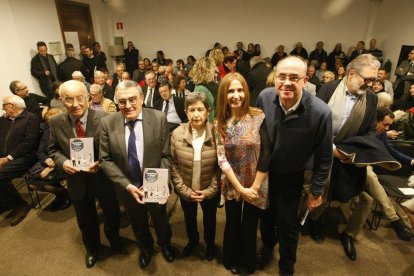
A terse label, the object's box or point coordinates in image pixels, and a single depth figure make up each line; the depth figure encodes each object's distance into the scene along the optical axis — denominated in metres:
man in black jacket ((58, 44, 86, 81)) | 5.99
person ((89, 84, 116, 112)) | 3.20
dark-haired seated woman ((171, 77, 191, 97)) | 3.82
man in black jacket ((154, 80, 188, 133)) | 3.44
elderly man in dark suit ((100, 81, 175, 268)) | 1.79
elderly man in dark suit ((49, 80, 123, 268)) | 1.88
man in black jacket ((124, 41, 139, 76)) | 8.98
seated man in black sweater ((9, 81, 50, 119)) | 3.80
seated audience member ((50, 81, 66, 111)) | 4.02
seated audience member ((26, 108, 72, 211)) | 2.95
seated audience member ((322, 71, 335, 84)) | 5.10
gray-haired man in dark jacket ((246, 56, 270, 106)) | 3.53
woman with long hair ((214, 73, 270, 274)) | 1.67
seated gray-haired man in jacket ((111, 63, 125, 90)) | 5.74
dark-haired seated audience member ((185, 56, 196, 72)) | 8.43
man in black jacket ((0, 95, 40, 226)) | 2.99
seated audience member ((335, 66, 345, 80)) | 6.40
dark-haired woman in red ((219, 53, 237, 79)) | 3.83
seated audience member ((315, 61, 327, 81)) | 7.54
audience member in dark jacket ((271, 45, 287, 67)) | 8.80
